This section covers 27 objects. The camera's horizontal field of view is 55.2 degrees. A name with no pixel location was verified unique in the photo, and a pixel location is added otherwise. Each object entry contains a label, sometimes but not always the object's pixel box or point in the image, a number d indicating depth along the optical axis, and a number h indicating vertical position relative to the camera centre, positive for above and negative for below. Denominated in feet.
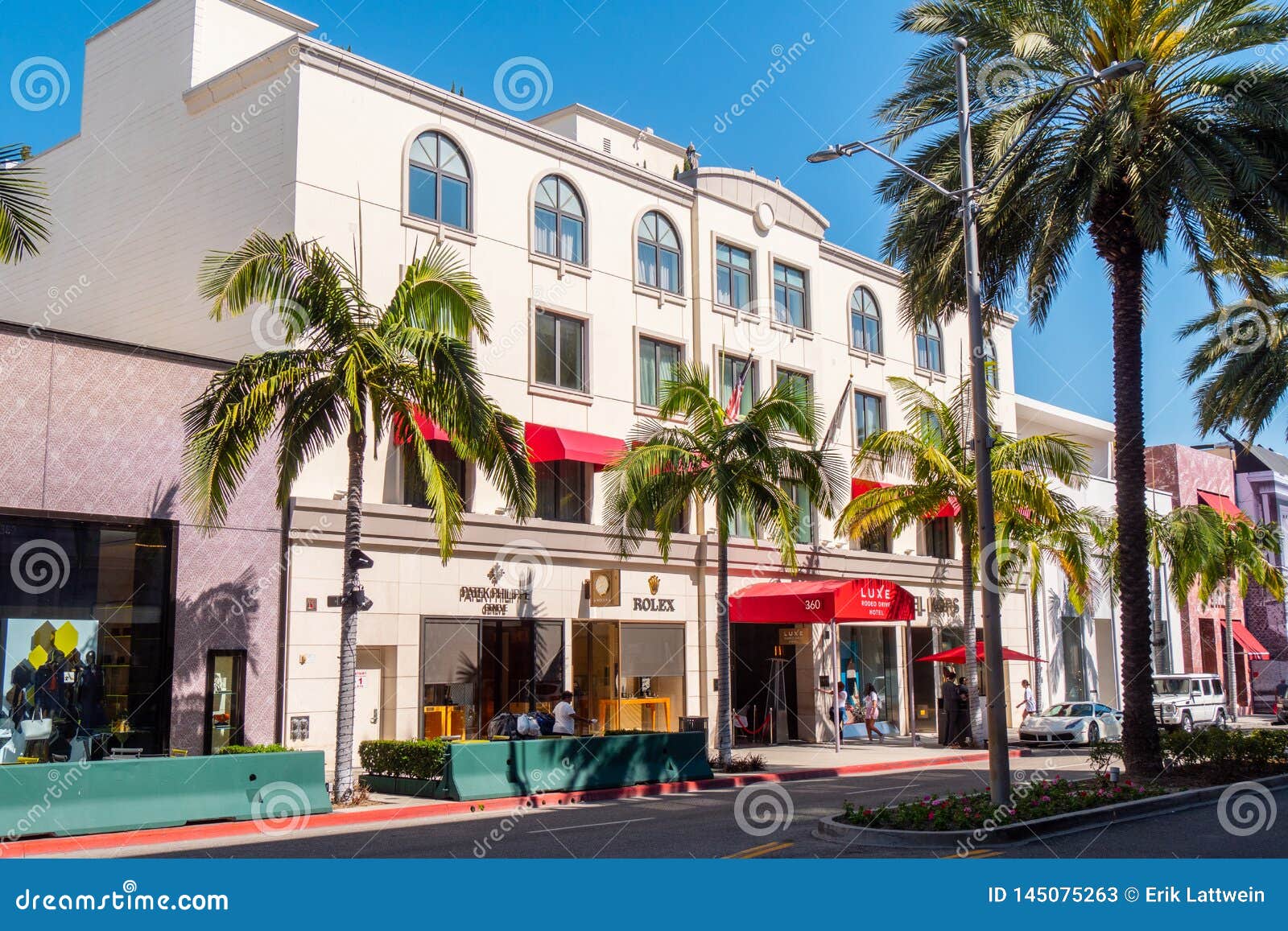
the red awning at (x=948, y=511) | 108.58 +11.69
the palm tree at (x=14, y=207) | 49.96 +17.90
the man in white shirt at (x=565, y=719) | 75.56 -4.46
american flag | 96.89 +19.24
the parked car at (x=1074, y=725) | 112.16 -7.47
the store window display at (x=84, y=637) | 63.00 +0.52
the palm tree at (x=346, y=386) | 61.05 +13.15
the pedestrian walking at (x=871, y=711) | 116.78 -6.33
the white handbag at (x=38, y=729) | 62.69 -4.14
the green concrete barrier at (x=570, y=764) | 63.87 -6.60
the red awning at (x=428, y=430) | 79.25 +13.81
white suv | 127.44 -5.99
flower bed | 47.44 -6.69
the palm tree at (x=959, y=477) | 101.04 +13.82
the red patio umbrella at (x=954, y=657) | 116.47 -1.23
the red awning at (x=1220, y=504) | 201.87 +22.98
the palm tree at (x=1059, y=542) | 111.04 +9.53
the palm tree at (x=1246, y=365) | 86.43 +19.61
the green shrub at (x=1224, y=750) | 67.26 -5.90
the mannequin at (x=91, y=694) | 65.00 -2.47
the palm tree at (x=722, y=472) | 80.38 +11.28
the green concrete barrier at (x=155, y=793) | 47.67 -6.11
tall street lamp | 49.62 +9.20
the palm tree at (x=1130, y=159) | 62.03 +24.70
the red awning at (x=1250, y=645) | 196.75 -0.37
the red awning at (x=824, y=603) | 97.71 +3.31
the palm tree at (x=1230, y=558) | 146.51 +10.41
